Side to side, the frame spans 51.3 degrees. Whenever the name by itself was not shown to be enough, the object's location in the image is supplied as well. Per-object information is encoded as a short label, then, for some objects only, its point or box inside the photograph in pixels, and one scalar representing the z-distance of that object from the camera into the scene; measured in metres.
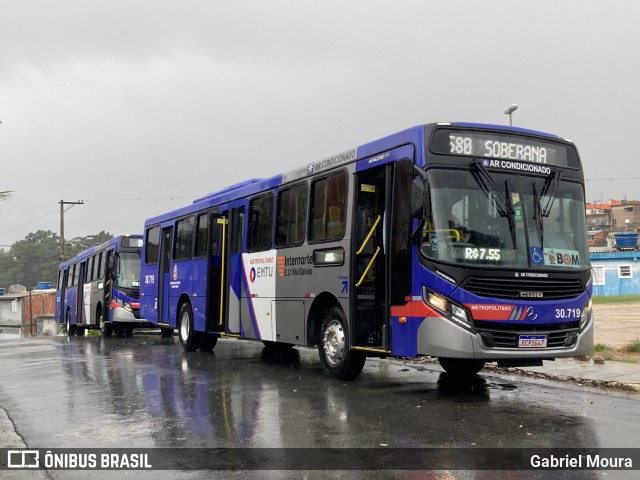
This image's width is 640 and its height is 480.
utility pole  51.94
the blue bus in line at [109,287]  22.73
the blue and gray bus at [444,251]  7.89
